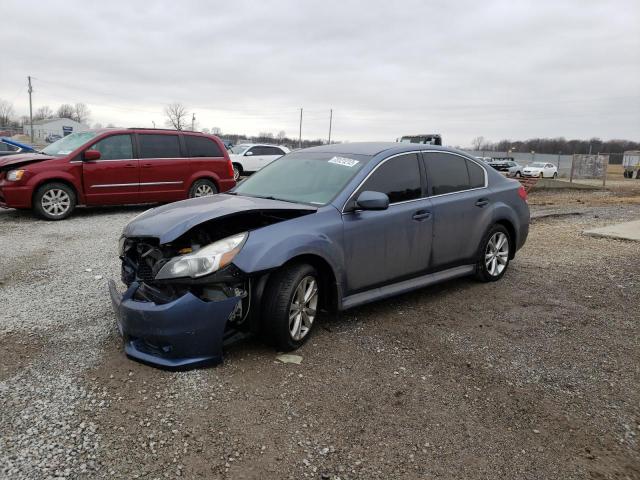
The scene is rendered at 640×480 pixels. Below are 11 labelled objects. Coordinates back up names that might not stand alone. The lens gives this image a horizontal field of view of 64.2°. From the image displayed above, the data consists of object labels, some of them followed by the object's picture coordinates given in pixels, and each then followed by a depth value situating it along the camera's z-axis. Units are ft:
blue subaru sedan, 11.33
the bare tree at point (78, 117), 373.24
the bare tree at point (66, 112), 383.61
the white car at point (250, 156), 71.05
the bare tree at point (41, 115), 374.22
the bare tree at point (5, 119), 288.10
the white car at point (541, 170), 122.31
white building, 302.70
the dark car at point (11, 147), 55.57
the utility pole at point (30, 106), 196.30
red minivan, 30.42
